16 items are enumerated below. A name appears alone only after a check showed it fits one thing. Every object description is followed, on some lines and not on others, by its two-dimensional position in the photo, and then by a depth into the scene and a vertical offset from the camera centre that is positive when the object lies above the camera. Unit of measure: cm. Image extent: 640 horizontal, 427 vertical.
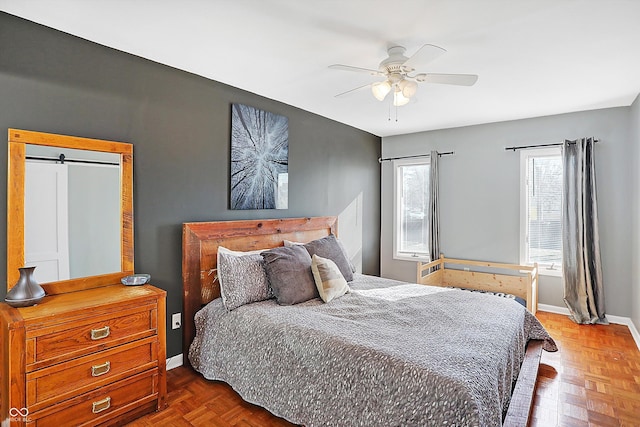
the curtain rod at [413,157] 485 +84
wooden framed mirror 201 +3
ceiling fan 220 +93
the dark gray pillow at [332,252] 320 -38
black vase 183 -43
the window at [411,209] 515 +5
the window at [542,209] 418 +4
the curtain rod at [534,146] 408 +81
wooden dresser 170 -80
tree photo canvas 323 +54
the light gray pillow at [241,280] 258 -52
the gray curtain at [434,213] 488 -2
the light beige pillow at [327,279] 277 -55
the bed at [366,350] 159 -78
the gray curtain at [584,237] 382 -28
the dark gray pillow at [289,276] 265 -51
